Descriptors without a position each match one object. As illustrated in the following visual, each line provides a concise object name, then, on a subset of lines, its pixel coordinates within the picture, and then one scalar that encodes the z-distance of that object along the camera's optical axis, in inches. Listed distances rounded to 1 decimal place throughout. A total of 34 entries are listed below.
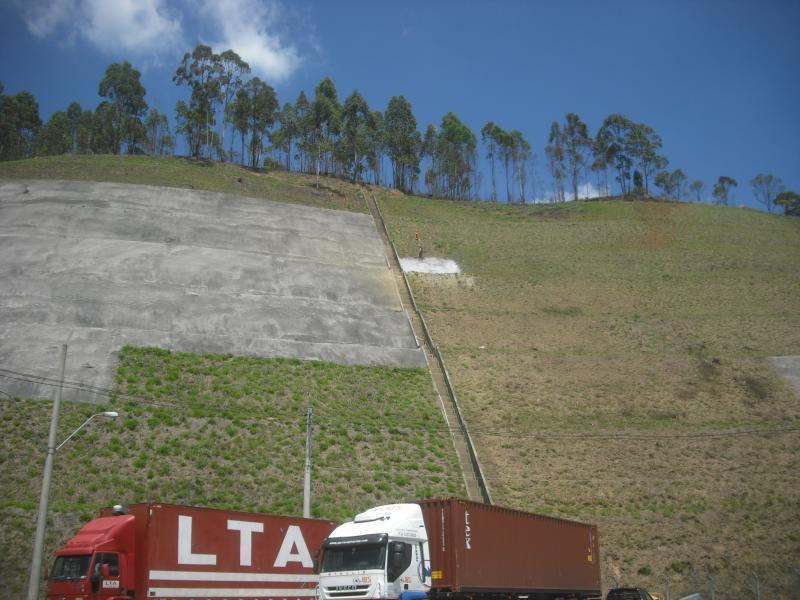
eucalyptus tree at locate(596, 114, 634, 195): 4439.0
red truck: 654.5
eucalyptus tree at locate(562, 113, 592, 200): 4598.9
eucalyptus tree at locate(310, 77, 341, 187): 3735.2
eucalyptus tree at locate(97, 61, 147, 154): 4015.8
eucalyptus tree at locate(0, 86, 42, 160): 4030.5
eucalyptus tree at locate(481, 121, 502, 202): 4522.6
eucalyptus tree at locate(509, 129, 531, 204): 4527.6
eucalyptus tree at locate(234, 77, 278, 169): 3821.4
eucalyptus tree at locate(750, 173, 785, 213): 5488.7
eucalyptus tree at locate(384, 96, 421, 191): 4094.5
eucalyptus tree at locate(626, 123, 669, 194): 4384.8
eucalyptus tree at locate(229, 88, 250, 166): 3821.4
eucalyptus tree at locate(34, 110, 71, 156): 4424.2
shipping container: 683.4
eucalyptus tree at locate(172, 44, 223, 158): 3713.1
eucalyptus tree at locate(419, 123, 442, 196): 4495.6
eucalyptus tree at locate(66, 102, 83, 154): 4761.3
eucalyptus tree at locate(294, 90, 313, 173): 3863.2
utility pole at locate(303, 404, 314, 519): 991.0
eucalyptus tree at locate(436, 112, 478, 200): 4478.3
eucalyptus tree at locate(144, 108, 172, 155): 4694.9
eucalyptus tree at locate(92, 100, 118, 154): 4151.1
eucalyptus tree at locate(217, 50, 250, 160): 3767.2
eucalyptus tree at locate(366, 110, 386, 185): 4047.7
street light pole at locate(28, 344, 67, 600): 697.0
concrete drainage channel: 1263.5
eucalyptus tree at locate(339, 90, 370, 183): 3863.2
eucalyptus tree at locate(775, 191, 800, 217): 5236.2
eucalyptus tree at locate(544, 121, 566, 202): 4658.0
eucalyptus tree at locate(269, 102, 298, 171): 4058.3
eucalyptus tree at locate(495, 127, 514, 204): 4547.2
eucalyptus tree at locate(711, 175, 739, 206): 5536.4
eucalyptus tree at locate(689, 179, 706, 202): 5251.0
